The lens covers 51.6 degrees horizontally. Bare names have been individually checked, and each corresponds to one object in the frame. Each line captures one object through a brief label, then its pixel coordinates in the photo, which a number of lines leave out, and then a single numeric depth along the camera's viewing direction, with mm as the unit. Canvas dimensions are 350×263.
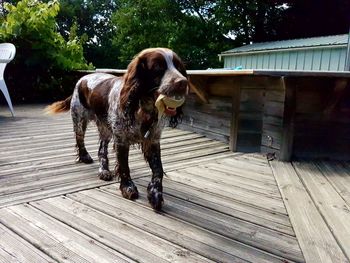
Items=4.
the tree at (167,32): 13336
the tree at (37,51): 7270
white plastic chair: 5609
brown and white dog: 1983
